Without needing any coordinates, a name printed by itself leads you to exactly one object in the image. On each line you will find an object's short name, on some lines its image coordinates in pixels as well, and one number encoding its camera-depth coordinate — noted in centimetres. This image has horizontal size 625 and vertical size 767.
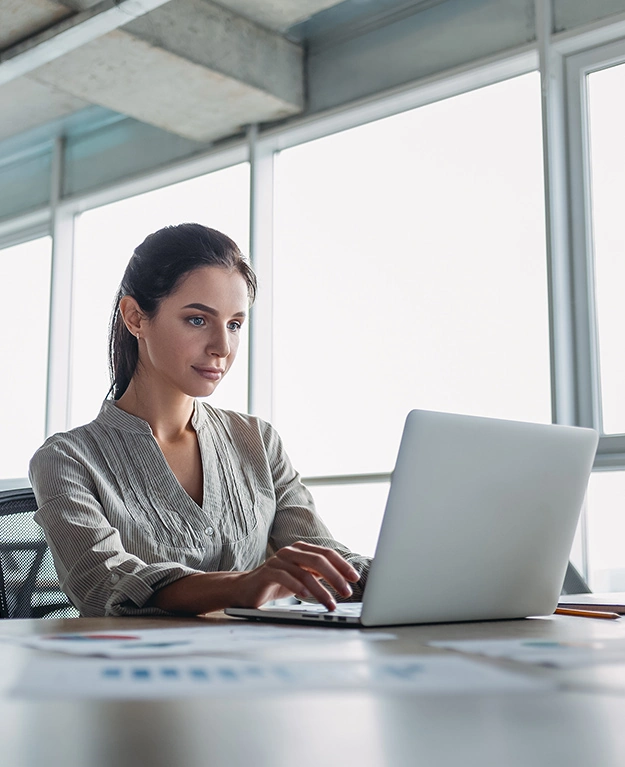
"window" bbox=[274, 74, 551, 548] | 371
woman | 137
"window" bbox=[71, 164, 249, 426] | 483
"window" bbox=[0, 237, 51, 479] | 559
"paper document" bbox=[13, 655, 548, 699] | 56
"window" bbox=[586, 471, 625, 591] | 330
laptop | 99
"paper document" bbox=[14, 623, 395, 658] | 75
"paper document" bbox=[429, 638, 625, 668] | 71
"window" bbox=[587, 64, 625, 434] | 341
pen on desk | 116
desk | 38
